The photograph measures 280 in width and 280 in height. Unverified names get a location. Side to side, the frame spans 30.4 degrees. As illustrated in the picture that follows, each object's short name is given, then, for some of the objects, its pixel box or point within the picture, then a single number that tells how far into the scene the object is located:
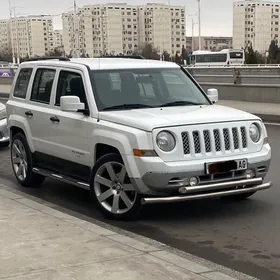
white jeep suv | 5.59
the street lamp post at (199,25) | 63.22
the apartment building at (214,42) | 134.38
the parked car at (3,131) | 11.30
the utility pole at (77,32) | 57.35
